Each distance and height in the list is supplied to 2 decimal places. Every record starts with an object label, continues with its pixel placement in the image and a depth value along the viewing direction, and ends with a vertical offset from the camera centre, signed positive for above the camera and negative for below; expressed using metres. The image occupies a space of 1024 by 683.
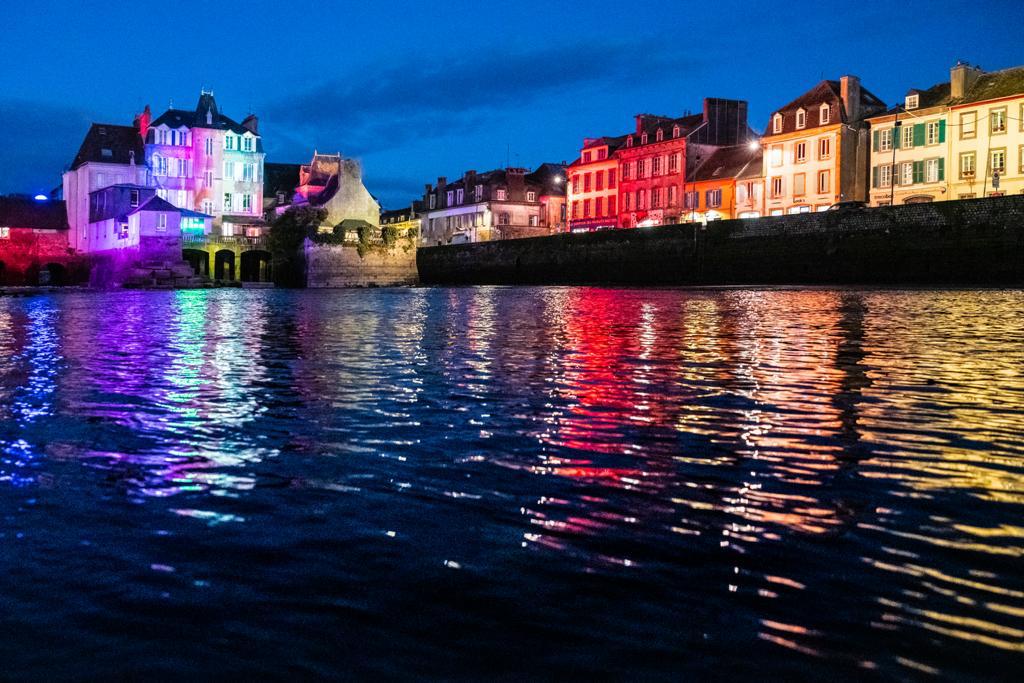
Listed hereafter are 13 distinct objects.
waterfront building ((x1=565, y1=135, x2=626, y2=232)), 100.94 +9.03
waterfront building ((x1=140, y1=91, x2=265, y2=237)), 102.44 +11.32
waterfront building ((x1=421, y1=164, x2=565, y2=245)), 114.50 +8.03
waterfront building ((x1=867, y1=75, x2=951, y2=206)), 68.06 +8.86
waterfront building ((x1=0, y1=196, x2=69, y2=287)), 98.41 +2.97
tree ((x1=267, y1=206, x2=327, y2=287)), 99.31 +3.67
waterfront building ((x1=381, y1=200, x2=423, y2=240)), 100.25 +7.44
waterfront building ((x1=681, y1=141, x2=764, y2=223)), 81.94 +7.43
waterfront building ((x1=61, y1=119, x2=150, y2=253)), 101.75 +10.57
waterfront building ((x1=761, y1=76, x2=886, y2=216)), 74.56 +9.66
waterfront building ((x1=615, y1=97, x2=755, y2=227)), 90.12 +11.11
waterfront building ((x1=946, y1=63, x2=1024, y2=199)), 63.75 +9.32
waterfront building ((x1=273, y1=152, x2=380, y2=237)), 103.81 +7.87
